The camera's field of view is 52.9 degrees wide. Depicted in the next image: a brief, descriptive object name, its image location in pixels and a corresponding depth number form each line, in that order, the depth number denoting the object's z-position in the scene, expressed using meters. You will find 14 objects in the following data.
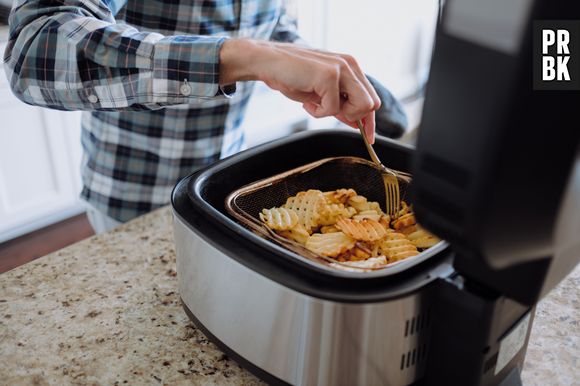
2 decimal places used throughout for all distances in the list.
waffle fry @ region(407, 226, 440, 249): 0.80
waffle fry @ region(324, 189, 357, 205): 0.88
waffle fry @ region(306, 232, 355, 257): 0.76
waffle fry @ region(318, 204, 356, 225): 0.84
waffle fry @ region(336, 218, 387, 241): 0.78
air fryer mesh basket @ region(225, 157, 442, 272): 0.84
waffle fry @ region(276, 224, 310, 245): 0.80
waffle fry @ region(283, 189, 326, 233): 0.84
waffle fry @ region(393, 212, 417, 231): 0.84
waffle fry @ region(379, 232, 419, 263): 0.76
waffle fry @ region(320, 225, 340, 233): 0.84
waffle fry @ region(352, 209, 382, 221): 0.85
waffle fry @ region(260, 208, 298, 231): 0.81
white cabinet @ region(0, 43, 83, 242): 2.31
